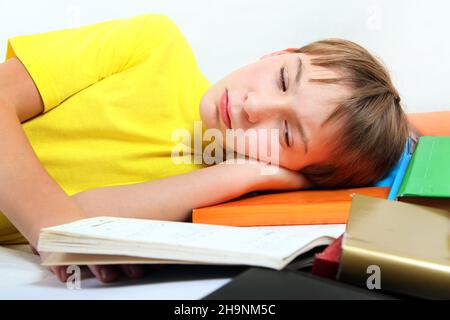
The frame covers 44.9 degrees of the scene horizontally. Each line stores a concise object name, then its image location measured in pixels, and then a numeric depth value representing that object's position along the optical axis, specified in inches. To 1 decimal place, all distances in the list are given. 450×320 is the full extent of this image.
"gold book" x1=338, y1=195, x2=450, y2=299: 20.7
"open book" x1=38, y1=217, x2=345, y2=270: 21.8
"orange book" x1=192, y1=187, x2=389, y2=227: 34.9
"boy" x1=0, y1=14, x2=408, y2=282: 37.7
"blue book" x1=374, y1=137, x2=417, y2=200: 40.1
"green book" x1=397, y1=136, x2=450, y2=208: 32.2
